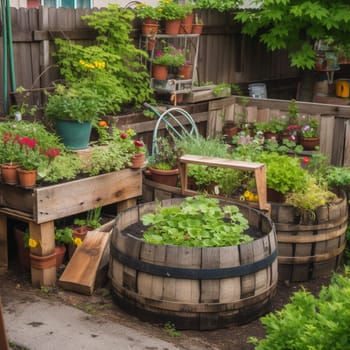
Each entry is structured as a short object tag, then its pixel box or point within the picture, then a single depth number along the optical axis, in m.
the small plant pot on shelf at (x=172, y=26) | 8.15
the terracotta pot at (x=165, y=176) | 6.22
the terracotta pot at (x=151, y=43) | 7.96
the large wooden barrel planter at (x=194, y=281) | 4.39
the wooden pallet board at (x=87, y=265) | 5.12
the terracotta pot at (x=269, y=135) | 8.35
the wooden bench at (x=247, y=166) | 5.35
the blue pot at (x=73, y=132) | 5.93
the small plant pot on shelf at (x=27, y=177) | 5.16
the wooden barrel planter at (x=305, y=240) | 5.49
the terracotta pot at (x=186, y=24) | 8.32
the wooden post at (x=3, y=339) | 3.00
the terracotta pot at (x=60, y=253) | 5.55
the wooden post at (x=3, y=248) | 5.64
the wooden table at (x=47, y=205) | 5.15
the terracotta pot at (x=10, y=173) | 5.26
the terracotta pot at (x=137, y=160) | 5.98
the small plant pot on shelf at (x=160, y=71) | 8.04
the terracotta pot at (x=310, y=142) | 8.06
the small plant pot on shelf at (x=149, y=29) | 7.91
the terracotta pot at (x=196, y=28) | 8.57
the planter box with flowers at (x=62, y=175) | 5.21
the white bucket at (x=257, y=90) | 10.28
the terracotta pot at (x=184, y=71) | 8.23
